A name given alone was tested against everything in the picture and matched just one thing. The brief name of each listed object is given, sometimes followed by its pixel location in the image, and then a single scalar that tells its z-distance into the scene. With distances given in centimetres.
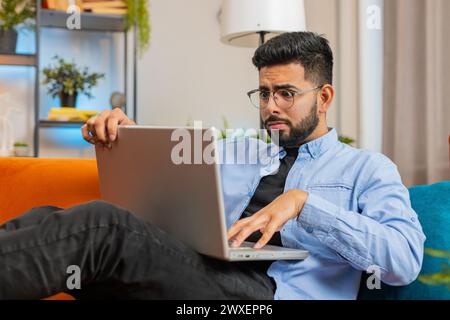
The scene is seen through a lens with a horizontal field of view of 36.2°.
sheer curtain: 301
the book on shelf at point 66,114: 355
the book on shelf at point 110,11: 364
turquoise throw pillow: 132
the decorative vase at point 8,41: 351
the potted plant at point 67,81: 364
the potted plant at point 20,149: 358
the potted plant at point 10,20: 352
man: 110
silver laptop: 111
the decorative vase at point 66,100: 364
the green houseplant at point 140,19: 367
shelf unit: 350
